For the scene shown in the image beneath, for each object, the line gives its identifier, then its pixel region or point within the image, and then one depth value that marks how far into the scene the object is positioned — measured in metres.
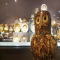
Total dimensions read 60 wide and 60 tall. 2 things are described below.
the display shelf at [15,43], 1.33
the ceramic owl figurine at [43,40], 0.74
